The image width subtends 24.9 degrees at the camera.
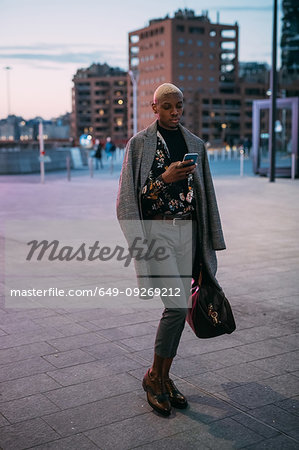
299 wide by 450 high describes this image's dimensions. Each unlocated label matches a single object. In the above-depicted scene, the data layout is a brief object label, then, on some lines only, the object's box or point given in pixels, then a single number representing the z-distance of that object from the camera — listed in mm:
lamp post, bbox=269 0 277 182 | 23180
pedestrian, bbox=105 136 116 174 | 36941
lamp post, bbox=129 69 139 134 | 41328
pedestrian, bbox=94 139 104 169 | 35062
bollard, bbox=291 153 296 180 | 24875
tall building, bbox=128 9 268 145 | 166625
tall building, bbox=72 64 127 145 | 196000
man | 4047
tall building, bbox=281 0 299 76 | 152462
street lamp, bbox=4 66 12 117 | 80438
